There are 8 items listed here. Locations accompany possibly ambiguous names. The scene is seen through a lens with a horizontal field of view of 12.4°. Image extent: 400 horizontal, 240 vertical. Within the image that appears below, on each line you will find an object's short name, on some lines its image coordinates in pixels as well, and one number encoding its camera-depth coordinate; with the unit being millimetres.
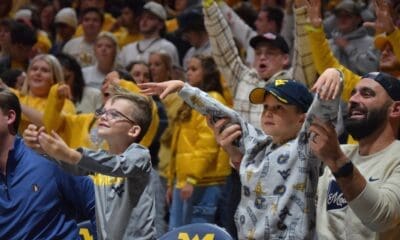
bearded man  7720
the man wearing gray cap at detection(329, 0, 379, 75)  14263
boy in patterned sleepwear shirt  7900
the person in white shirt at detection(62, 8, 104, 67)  17365
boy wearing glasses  8004
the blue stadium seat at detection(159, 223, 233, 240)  8156
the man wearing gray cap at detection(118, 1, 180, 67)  16387
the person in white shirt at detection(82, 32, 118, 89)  15260
